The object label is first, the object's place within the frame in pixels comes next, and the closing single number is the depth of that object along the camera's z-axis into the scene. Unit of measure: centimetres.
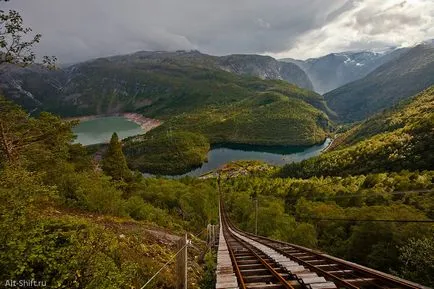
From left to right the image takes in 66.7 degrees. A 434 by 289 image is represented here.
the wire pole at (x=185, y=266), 906
